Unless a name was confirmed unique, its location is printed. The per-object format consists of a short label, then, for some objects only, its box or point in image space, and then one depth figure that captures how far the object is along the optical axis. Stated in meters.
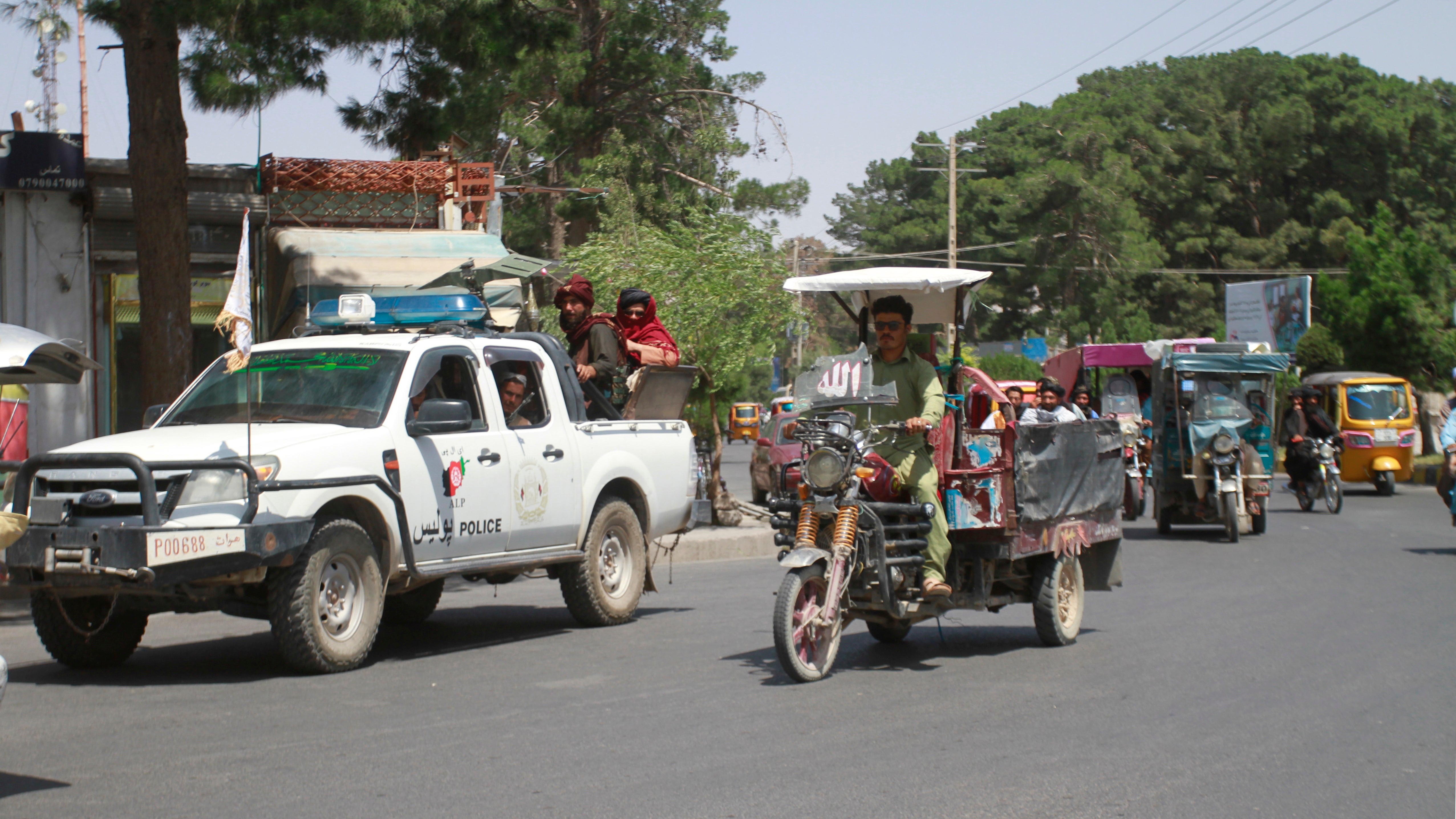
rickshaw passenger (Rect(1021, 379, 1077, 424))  15.37
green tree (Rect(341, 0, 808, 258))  28.27
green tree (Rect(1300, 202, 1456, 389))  32.78
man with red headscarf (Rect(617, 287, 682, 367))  11.22
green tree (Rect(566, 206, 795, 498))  16.41
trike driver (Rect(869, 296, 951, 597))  7.79
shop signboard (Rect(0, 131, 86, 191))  15.56
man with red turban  10.79
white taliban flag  7.45
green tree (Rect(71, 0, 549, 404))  12.12
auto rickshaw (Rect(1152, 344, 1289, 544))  17.19
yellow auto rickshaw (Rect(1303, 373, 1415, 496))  25.05
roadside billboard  42.78
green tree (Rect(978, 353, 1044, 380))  53.03
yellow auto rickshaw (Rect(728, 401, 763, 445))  58.91
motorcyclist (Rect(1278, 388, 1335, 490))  21.06
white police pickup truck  6.99
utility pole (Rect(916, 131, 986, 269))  41.12
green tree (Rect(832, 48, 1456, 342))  58.84
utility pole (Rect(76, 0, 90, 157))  33.88
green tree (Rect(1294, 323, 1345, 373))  37.25
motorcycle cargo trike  7.37
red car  22.44
